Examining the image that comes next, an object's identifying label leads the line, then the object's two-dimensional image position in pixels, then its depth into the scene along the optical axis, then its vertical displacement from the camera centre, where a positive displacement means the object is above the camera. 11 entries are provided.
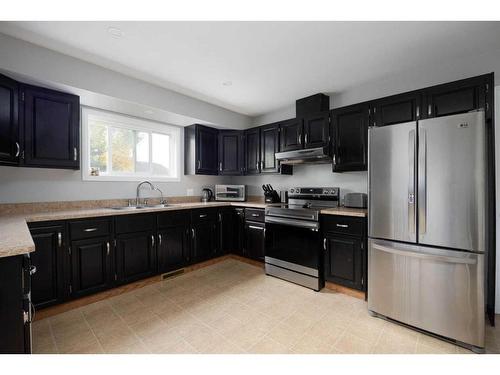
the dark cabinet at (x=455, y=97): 1.99 +0.85
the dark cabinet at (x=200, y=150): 3.72 +0.66
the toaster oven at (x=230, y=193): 3.89 -0.09
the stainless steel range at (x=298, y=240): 2.67 -0.68
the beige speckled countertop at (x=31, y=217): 1.09 -0.27
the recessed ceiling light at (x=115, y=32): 1.87 +1.34
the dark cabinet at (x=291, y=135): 3.28 +0.80
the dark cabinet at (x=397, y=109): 2.31 +0.85
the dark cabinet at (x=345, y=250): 2.39 -0.70
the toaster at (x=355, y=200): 2.75 -0.16
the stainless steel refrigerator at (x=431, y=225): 1.65 -0.31
